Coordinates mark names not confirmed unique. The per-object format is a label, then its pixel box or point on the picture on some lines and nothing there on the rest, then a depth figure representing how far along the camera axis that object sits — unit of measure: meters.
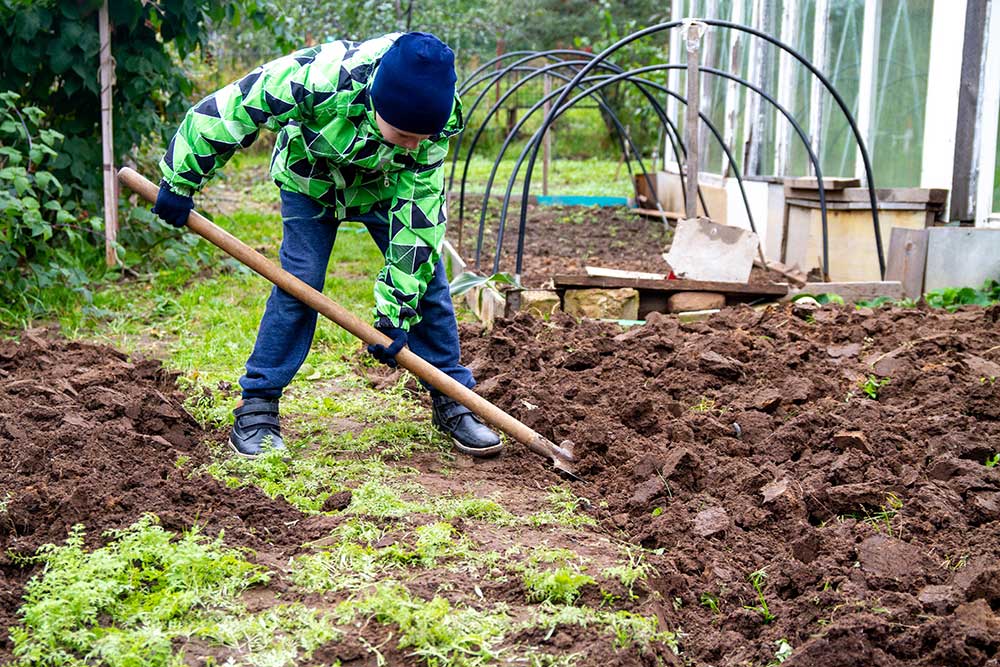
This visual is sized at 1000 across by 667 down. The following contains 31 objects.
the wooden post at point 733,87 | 9.95
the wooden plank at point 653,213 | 9.96
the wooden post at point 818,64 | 8.11
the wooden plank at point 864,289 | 6.18
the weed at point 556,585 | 2.57
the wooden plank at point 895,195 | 6.35
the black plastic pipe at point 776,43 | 5.95
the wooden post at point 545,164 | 13.02
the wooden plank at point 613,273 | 6.45
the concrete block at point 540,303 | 5.87
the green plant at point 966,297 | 5.78
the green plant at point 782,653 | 2.40
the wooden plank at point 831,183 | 7.09
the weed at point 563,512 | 3.18
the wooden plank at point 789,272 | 7.10
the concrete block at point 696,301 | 6.12
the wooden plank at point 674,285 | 6.05
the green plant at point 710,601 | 2.69
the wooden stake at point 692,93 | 6.01
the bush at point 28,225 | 5.33
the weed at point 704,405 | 4.21
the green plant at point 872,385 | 4.21
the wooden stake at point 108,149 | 6.63
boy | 3.19
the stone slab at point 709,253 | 6.32
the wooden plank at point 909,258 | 6.13
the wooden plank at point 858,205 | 6.55
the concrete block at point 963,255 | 5.91
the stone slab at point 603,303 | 6.01
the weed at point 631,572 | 2.65
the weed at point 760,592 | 2.60
